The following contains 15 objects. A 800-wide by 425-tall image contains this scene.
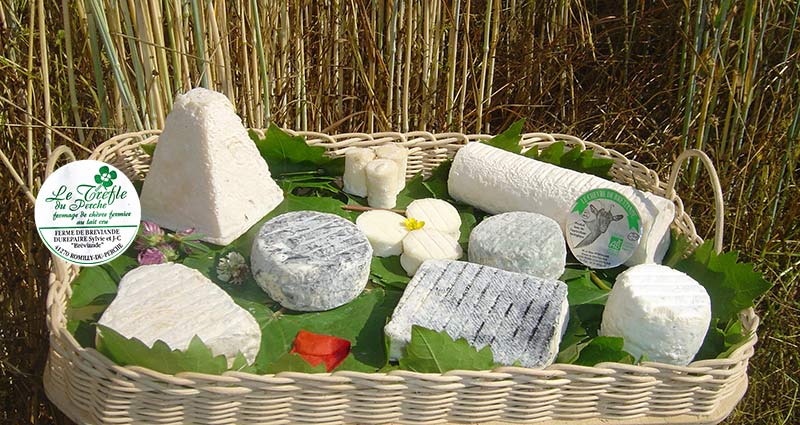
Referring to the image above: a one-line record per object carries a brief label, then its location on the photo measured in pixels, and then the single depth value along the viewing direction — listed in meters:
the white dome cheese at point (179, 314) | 1.11
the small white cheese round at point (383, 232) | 1.44
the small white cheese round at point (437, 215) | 1.49
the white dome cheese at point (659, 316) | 1.16
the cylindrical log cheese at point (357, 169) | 1.57
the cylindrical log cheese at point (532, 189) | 1.44
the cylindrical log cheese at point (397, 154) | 1.58
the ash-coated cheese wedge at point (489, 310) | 1.15
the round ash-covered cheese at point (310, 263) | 1.25
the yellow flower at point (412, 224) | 1.47
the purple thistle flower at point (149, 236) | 1.36
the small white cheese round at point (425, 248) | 1.39
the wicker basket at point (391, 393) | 1.02
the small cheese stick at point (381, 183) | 1.52
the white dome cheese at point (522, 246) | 1.36
